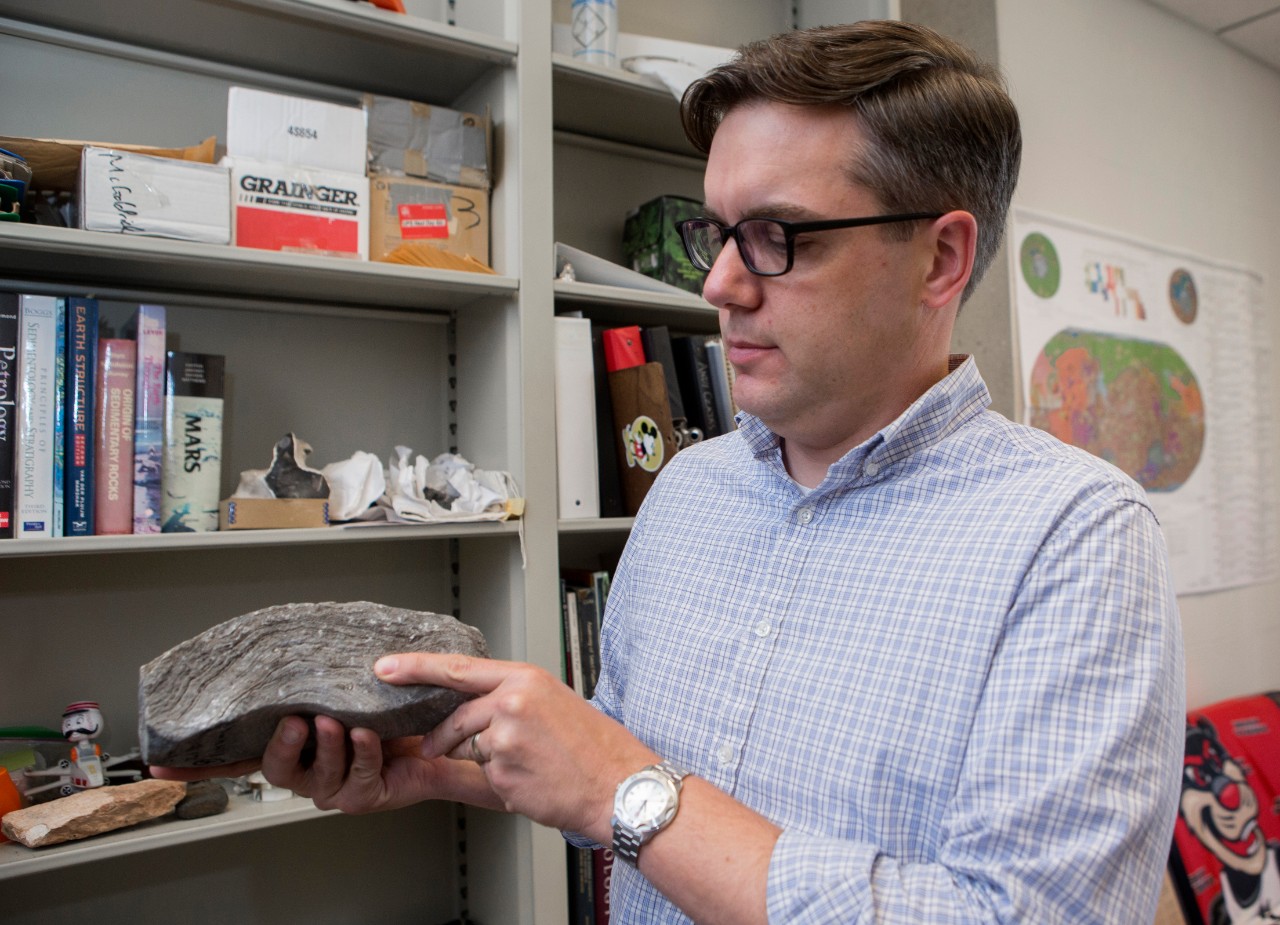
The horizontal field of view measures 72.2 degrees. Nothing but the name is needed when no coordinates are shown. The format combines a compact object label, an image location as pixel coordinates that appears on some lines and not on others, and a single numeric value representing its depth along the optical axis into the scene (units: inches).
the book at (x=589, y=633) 67.3
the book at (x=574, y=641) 65.6
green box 76.3
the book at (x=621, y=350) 69.5
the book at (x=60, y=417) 50.7
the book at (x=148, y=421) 52.8
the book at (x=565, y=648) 65.6
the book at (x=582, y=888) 66.0
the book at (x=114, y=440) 52.1
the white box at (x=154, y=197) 51.5
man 27.3
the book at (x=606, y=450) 69.7
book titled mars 54.4
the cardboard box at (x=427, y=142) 62.7
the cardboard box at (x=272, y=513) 55.7
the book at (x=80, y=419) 51.1
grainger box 57.0
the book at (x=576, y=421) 66.1
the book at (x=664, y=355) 70.5
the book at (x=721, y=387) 73.4
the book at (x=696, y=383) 72.9
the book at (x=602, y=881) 66.0
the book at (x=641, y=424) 68.4
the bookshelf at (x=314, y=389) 58.3
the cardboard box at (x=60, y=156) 51.5
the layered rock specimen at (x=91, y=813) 49.2
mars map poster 101.3
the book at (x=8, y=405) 49.5
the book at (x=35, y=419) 49.9
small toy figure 53.9
